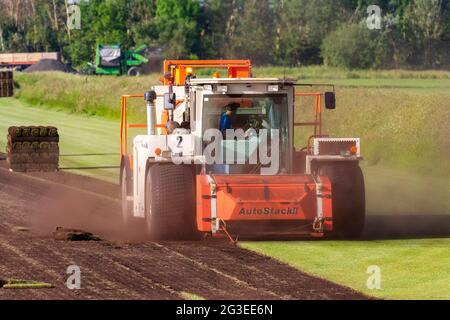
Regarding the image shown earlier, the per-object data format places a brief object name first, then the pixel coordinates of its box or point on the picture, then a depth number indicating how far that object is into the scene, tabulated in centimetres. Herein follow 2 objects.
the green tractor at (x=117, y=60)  10412
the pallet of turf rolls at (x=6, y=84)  5850
